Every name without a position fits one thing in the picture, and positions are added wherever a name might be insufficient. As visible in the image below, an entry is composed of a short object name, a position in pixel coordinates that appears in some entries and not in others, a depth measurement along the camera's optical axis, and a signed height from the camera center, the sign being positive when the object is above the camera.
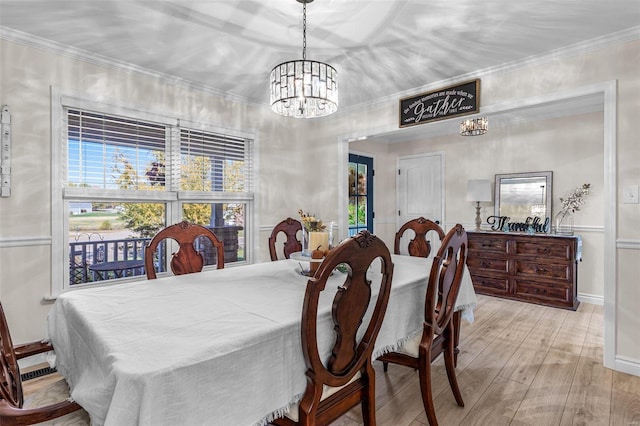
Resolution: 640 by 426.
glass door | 5.55 +0.32
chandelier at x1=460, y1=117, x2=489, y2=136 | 3.98 +1.02
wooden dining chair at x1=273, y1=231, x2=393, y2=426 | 1.09 -0.48
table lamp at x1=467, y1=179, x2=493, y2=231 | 4.68 +0.29
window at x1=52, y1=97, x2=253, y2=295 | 2.75 +0.24
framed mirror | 4.38 +0.23
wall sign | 3.12 +1.06
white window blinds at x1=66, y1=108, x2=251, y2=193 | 2.82 +0.53
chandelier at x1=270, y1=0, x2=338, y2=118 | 2.05 +0.79
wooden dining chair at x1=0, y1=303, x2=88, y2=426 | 0.79 -0.50
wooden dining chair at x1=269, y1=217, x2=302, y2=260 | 2.99 -0.18
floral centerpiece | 2.03 -0.14
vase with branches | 4.11 +0.06
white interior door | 5.50 +0.39
